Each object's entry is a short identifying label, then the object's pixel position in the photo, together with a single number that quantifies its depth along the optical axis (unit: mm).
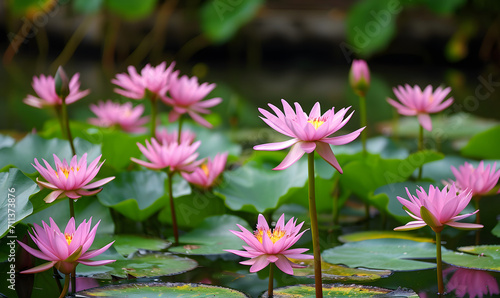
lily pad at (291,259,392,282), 3098
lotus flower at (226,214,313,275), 2956
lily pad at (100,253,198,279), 3104
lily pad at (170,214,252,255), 3216
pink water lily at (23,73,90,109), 3384
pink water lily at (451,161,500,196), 3228
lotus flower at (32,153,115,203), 3048
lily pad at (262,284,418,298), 3014
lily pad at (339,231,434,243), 3282
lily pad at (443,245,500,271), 3135
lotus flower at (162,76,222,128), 3394
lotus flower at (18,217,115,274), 2952
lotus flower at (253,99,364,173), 2923
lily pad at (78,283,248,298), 3014
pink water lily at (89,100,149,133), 3756
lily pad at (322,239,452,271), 3149
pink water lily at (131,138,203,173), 3218
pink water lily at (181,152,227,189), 3387
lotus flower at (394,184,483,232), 2971
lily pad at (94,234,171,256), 3190
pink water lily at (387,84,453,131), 3366
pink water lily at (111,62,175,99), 3346
